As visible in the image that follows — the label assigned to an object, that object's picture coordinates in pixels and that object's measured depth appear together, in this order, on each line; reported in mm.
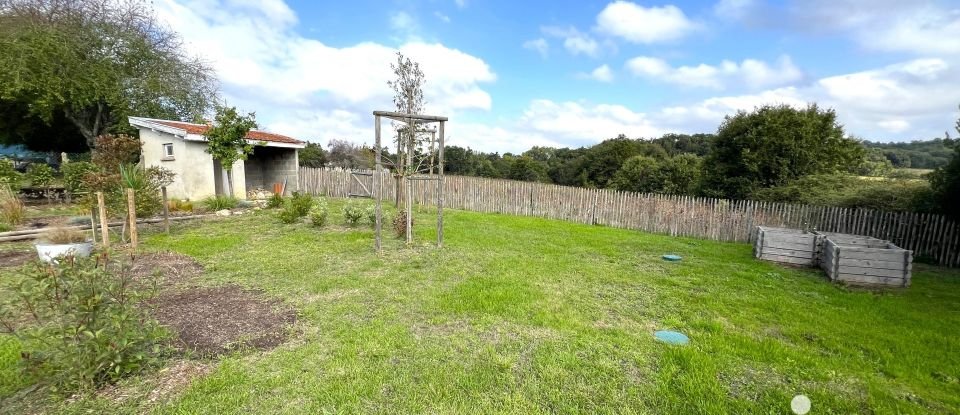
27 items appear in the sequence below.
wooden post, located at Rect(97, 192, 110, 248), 6598
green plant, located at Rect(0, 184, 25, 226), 8836
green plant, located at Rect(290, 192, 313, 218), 10422
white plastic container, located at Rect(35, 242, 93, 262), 5706
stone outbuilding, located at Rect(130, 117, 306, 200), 14320
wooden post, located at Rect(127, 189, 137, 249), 6859
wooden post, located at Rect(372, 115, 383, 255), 7044
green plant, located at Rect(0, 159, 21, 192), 11632
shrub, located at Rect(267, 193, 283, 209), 12648
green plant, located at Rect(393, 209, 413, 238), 8531
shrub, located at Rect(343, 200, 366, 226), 9875
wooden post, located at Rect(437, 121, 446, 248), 7762
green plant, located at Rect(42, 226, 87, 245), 6031
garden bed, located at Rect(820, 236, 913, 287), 5955
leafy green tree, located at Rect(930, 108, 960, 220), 7926
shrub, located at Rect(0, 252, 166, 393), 2664
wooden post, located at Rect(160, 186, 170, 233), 8586
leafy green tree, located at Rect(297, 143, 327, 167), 32469
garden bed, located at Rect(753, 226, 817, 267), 7320
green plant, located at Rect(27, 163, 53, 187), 13203
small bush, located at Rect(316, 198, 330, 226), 9477
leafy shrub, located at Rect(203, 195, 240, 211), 12172
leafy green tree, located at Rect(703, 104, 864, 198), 14047
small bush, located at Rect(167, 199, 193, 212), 11317
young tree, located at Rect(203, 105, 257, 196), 12164
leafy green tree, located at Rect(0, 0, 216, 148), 14320
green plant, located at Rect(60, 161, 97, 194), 9102
